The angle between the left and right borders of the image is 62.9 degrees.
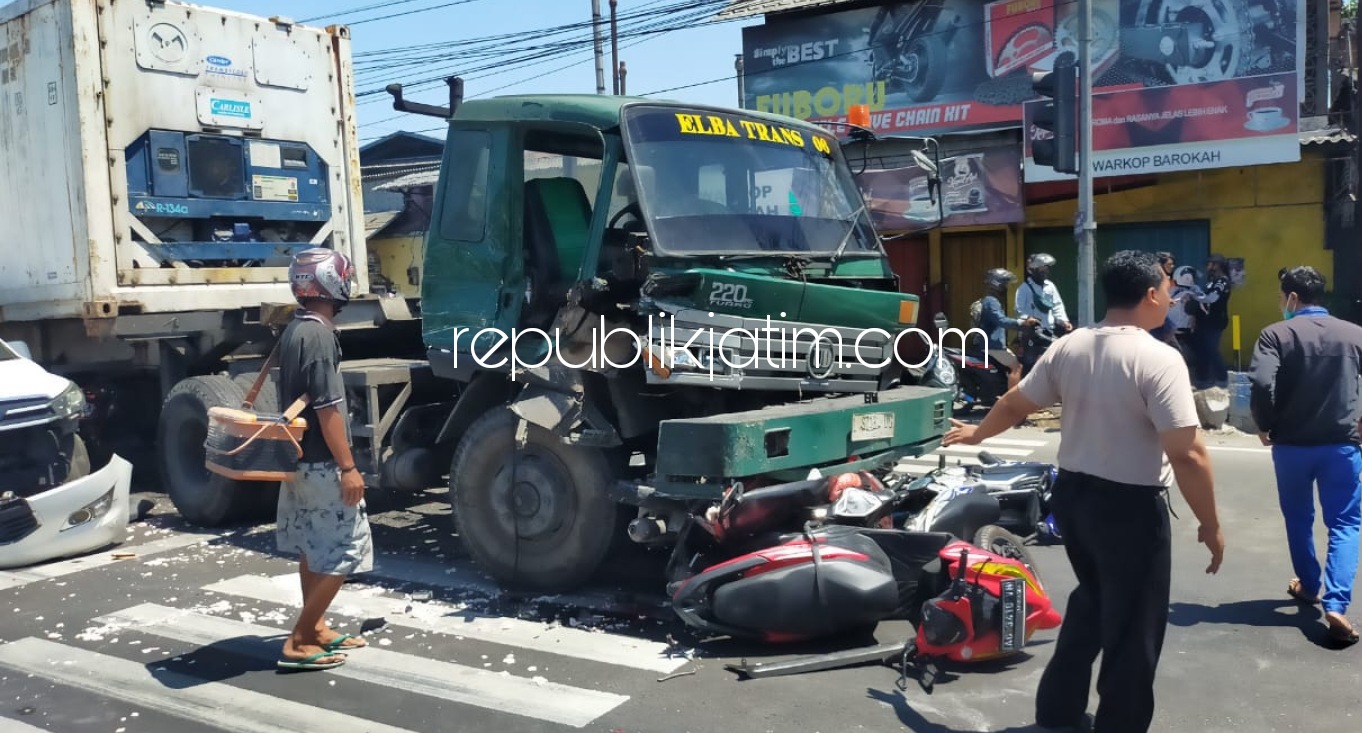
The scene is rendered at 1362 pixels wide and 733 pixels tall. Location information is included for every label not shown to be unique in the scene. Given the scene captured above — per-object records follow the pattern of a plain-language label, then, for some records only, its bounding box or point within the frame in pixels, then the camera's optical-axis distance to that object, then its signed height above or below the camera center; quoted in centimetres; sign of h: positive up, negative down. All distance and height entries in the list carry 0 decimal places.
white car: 709 -109
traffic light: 1004 +146
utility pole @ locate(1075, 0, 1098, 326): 1080 +99
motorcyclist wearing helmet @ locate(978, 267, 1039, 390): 1105 -43
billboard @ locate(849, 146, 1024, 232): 1634 +137
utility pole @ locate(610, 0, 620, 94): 2310 +523
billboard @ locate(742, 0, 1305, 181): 1472 +307
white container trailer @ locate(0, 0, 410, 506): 824 +103
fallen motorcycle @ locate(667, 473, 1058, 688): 468 -130
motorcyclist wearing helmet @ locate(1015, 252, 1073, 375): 1115 -29
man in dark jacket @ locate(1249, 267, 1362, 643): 517 -71
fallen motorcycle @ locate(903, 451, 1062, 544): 615 -121
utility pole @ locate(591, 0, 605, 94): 2193 +512
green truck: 541 -20
